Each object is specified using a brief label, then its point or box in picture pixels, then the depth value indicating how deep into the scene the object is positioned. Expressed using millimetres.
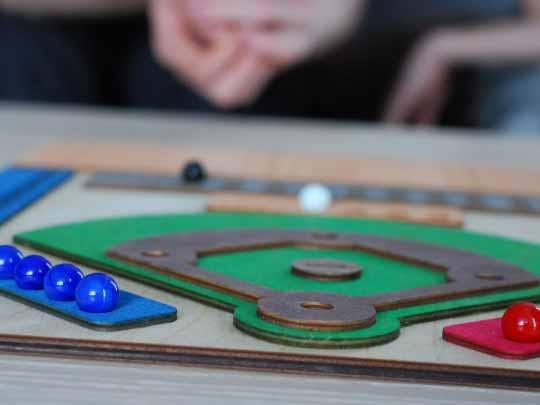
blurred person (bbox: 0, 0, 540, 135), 1868
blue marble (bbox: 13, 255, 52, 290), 678
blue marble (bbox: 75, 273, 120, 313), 646
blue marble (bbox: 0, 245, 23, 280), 699
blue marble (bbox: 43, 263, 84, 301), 661
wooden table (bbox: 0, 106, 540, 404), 609
